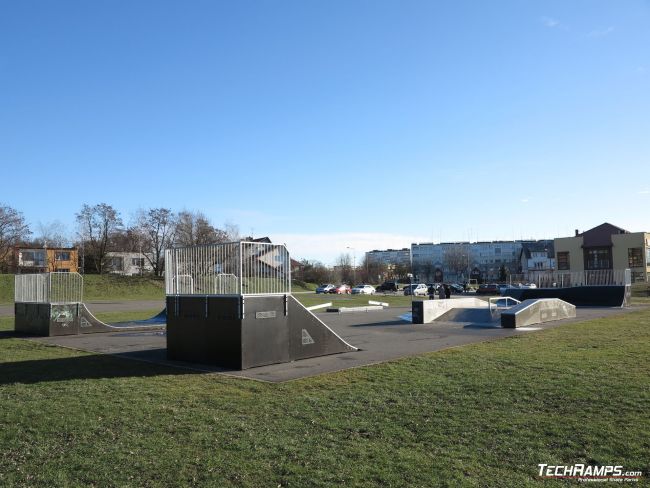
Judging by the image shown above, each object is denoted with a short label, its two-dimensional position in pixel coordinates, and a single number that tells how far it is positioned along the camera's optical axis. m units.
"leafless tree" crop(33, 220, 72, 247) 80.94
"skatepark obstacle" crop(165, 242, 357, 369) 11.60
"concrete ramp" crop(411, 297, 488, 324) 23.84
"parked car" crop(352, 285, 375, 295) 74.25
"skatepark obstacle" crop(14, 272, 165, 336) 19.98
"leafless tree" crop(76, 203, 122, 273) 77.50
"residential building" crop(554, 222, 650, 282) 71.00
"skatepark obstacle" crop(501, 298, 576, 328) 20.92
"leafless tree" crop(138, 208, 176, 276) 79.31
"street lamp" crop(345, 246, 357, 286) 114.64
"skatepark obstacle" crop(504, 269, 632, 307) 34.94
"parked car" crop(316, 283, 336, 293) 74.35
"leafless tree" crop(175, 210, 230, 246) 77.56
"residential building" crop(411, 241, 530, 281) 143.38
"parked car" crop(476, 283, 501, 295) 65.94
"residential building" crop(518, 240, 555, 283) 128.75
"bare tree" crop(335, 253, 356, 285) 112.54
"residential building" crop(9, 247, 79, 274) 75.19
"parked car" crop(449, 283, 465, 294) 74.72
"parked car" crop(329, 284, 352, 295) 73.03
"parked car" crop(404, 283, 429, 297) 67.69
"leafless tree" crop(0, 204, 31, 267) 67.06
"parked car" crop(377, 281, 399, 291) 78.02
